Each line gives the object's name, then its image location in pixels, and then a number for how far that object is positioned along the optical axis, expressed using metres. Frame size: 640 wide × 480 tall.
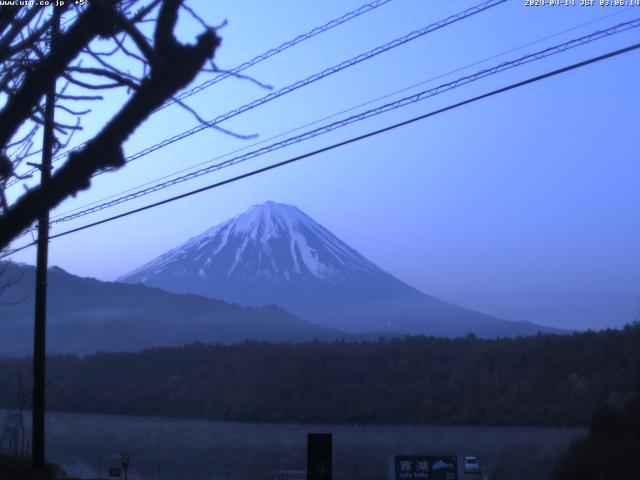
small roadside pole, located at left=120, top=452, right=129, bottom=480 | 21.47
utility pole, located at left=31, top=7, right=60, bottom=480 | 17.14
